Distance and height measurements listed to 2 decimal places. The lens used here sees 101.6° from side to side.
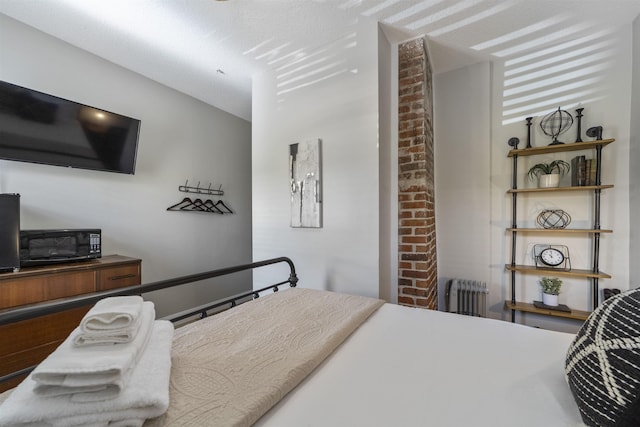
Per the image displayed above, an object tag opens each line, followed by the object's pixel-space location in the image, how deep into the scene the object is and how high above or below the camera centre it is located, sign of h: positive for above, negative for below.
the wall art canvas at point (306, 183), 2.12 +0.24
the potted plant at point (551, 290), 2.13 -0.64
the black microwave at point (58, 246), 1.69 -0.25
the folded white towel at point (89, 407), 0.50 -0.40
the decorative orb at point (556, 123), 2.17 +0.76
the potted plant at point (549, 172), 2.12 +0.34
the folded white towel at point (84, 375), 0.53 -0.34
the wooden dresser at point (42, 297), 1.47 -0.54
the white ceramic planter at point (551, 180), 2.12 +0.26
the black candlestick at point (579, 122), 2.09 +0.73
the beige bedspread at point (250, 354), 0.62 -0.47
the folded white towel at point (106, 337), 0.66 -0.33
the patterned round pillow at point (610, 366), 0.50 -0.33
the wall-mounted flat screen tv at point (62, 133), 1.75 +0.60
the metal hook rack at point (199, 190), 2.98 +0.26
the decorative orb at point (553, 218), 2.18 -0.05
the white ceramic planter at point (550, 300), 2.13 -0.72
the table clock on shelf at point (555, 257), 2.16 -0.38
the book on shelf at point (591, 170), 2.01 +0.33
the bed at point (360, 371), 0.62 -0.48
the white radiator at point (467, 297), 2.38 -0.79
